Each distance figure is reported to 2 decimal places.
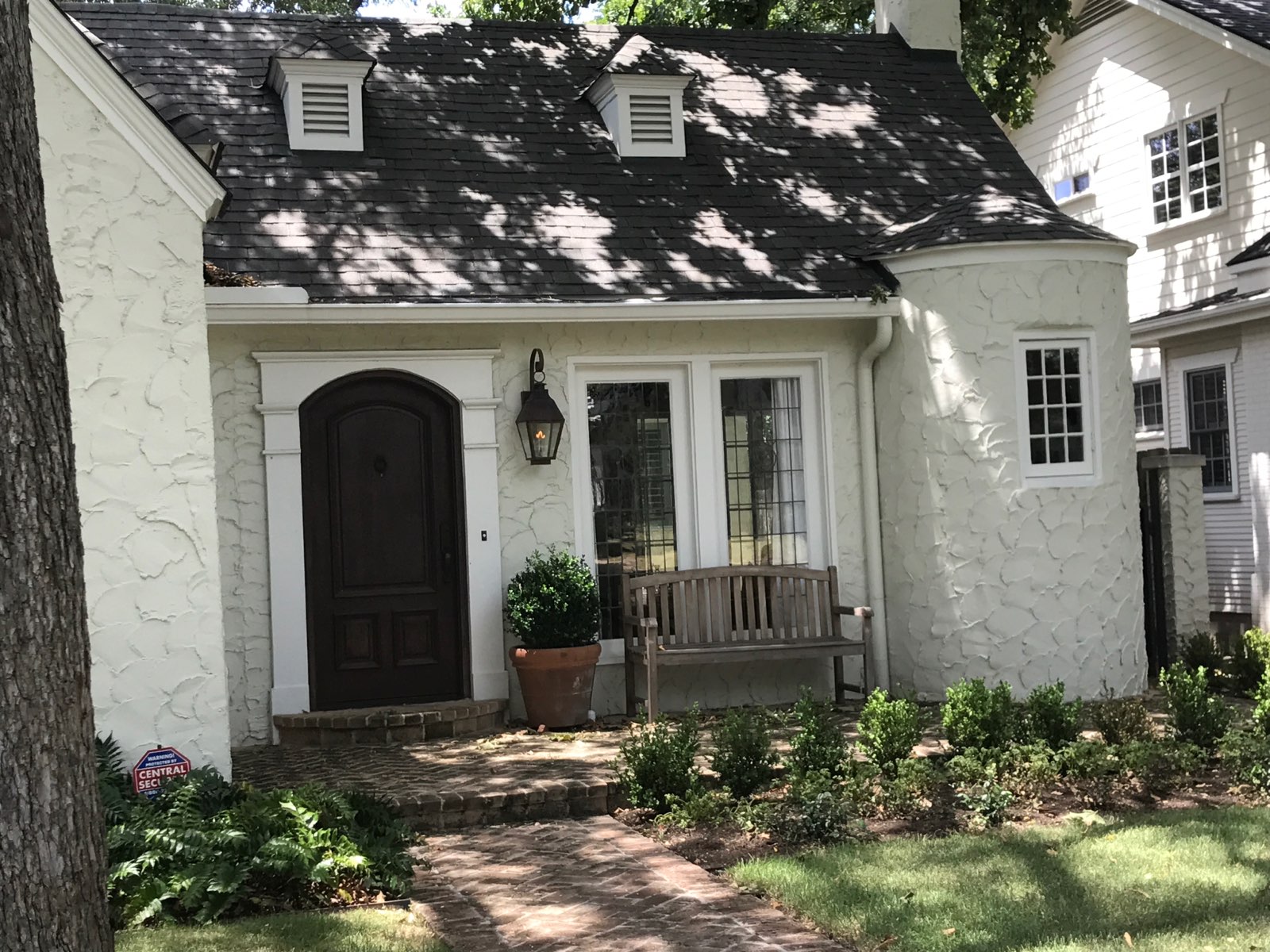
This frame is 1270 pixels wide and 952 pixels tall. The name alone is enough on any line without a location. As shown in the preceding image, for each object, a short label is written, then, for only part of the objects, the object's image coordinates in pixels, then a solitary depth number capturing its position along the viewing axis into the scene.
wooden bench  10.11
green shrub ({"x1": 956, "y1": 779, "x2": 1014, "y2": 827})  6.89
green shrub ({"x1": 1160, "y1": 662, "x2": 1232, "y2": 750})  7.94
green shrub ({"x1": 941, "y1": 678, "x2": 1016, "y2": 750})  7.87
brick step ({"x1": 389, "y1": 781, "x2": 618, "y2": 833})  7.45
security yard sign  7.03
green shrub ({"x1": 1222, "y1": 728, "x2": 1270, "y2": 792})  7.29
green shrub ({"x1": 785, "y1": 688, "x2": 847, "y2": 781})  7.46
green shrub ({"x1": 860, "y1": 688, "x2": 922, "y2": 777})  7.55
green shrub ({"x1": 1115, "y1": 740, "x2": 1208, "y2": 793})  7.36
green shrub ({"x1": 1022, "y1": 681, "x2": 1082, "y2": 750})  7.88
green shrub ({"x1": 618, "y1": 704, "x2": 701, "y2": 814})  7.39
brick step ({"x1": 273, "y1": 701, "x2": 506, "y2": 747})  9.50
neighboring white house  14.24
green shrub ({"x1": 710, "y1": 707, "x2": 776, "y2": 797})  7.38
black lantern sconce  10.17
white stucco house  9.98
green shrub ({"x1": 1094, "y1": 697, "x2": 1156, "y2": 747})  8.02
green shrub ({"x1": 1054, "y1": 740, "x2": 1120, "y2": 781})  7.38
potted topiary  9.75
